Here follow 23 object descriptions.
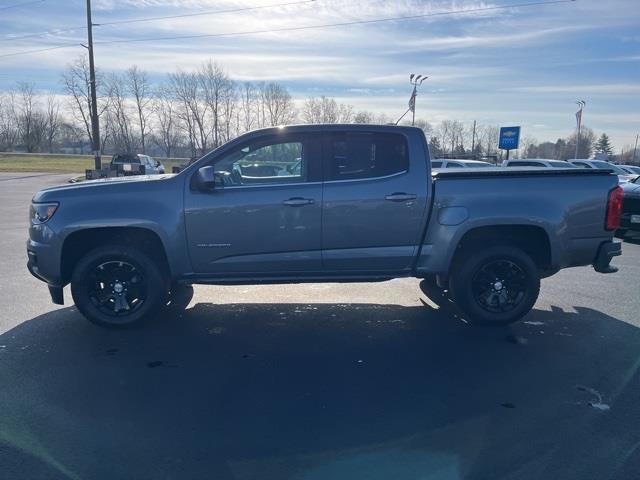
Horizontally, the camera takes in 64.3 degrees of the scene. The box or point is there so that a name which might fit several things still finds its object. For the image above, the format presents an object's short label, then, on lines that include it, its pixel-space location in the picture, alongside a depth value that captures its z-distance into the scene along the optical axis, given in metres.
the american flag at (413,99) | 17.37
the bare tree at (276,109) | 67.30
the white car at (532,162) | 17.77
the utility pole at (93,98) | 27.08
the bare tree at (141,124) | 81.32
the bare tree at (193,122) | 70.46
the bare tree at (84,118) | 81.31
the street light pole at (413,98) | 17.34
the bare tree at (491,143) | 91.27
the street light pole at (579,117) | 42.42
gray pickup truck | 5.06
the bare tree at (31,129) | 99.31
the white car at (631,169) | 26.55
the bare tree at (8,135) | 100.11
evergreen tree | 125.06
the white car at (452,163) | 19.20
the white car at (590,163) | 22.30
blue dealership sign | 33.28
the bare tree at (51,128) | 104.88
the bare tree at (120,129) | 82.00
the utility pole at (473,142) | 78.52
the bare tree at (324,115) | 60.41
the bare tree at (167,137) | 82.22
